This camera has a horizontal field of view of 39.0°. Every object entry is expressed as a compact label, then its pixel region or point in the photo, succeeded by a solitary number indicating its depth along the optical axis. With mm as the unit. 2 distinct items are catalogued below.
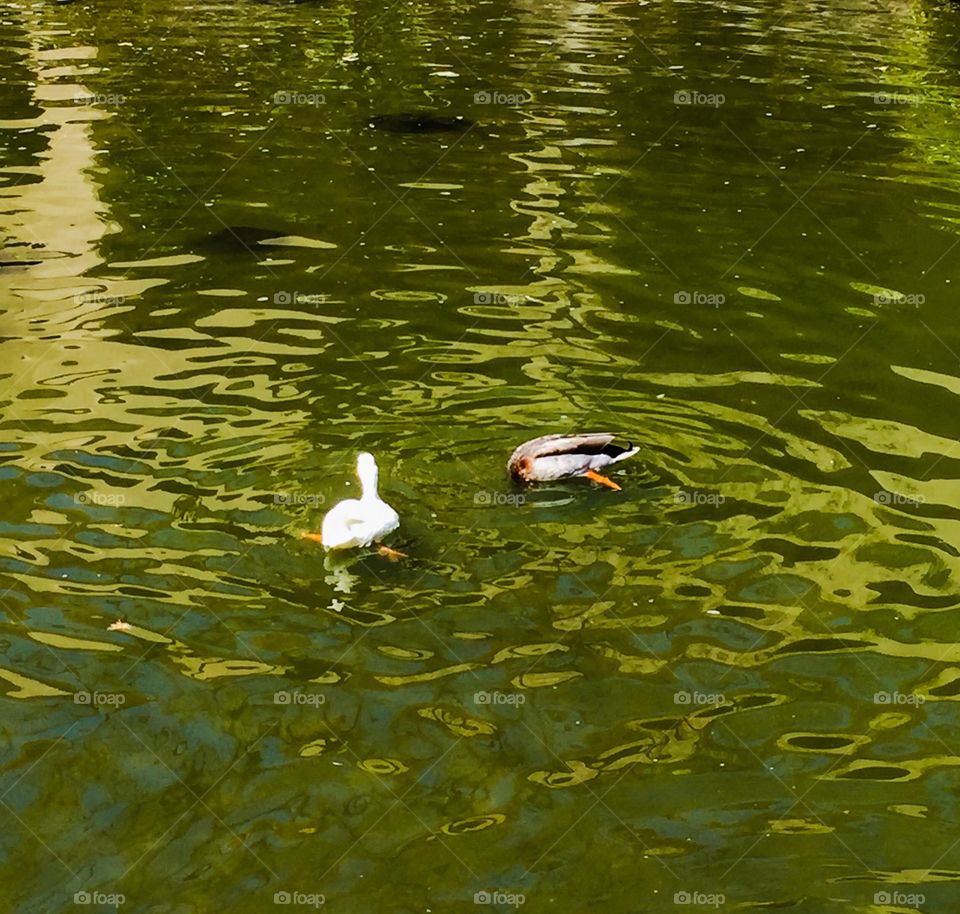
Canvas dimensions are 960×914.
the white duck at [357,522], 7375
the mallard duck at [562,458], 8078
